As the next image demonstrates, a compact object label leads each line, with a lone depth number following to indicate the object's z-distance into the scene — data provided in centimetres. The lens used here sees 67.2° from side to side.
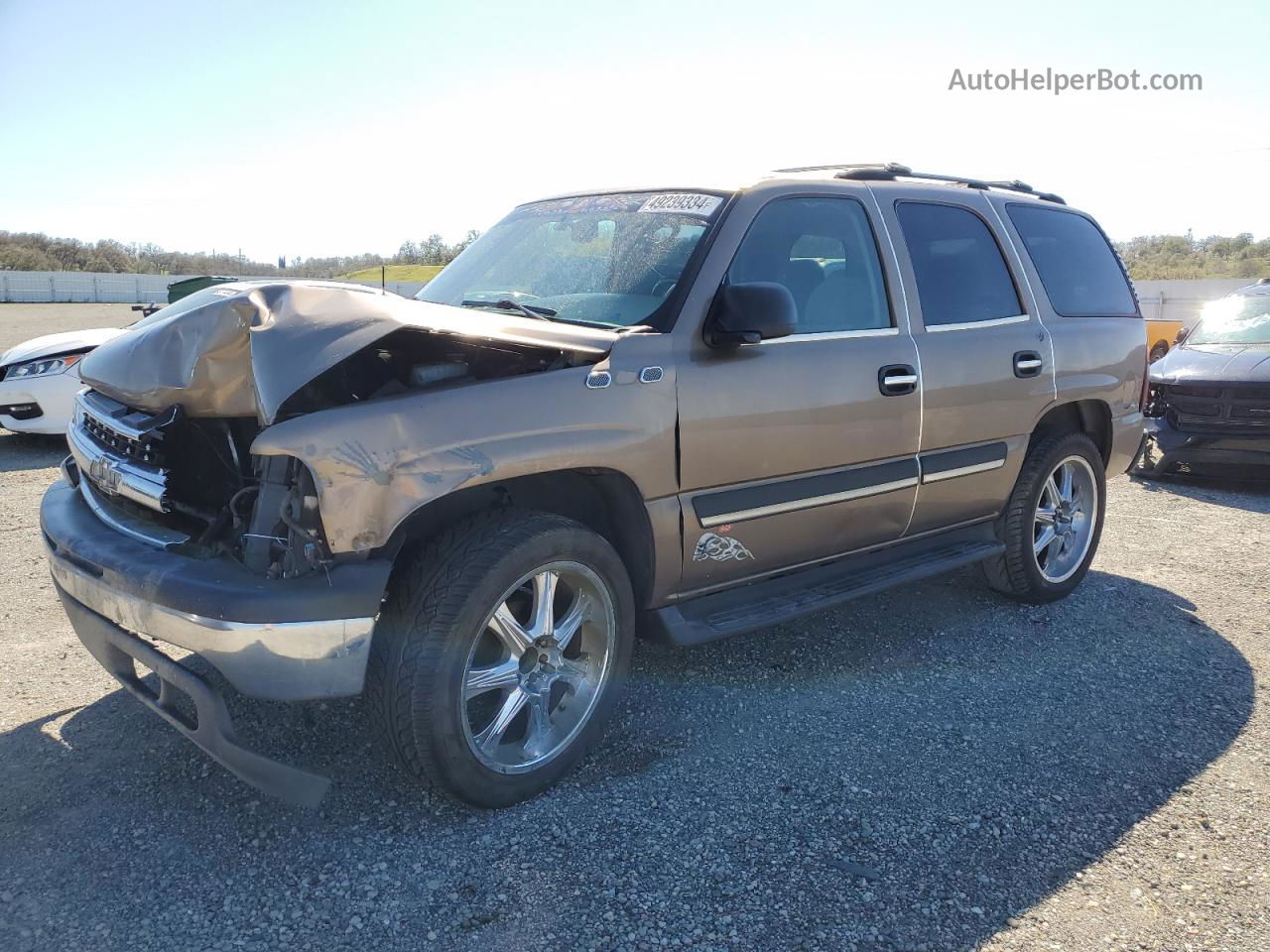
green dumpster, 996
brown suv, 261
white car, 793
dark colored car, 783
